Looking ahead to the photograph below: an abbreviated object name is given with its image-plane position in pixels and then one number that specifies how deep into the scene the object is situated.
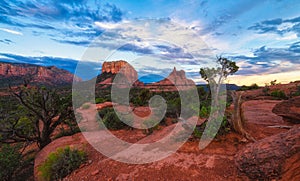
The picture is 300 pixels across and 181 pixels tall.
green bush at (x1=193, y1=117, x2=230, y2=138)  5.90
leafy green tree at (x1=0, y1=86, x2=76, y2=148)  8.02
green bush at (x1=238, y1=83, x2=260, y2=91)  29.10
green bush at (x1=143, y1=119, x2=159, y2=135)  8.97
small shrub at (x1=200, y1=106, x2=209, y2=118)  7.09
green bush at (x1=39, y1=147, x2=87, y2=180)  5.41
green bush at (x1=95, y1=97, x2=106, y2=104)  19.64
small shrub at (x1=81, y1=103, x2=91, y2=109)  17.31
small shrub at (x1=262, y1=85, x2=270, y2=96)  20.00
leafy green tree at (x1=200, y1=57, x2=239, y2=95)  9.65
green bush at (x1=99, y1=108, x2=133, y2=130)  10.12
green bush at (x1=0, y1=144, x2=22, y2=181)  6.72
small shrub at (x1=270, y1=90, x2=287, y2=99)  17.33
